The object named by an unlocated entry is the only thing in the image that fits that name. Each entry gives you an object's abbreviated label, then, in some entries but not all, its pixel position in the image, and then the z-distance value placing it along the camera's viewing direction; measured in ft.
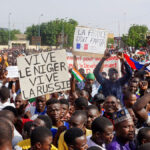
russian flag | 33.83
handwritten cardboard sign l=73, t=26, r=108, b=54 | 30.53
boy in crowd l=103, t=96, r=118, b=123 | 17.01
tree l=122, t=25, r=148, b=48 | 166.38
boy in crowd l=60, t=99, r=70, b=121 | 16.84
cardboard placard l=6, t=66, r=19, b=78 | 27.56
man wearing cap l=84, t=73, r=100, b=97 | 24.71
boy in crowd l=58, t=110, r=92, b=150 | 14.16
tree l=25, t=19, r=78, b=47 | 304.22
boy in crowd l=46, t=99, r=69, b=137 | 15.79
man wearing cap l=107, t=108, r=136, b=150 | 12.37
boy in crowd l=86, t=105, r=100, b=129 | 15.80
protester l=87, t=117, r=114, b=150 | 12.39
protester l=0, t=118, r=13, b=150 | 8.77
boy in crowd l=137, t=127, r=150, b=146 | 12.42
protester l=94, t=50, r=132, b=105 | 21.09
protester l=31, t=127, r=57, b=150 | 11.31
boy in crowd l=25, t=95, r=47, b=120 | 17.83
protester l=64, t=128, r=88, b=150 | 11.58
